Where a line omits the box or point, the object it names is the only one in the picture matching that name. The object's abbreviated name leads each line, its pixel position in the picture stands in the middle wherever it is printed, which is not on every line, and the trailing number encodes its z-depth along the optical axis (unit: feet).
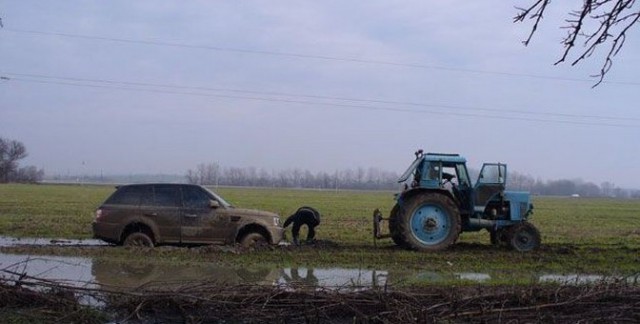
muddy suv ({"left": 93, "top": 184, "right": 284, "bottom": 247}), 50.39
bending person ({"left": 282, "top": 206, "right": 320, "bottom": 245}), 55.83
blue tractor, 53.52
